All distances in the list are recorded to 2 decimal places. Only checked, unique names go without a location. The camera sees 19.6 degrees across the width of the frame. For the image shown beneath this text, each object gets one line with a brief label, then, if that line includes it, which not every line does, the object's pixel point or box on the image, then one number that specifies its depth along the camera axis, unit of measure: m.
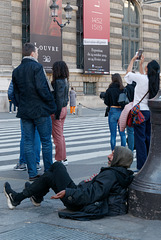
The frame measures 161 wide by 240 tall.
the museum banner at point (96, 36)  31.83
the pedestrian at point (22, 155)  7.65
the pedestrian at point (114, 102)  9.64
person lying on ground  4.63
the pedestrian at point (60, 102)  7.79
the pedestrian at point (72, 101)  26.12
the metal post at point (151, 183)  4.55
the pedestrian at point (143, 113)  6.90
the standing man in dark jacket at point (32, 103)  6.62
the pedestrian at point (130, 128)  9.11
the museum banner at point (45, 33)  28.36
